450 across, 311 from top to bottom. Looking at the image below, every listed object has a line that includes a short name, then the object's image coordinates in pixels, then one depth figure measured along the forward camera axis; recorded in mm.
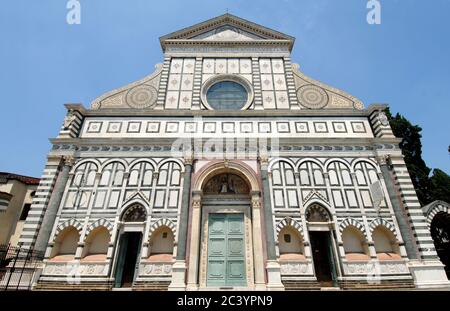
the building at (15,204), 16656
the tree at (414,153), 17641
